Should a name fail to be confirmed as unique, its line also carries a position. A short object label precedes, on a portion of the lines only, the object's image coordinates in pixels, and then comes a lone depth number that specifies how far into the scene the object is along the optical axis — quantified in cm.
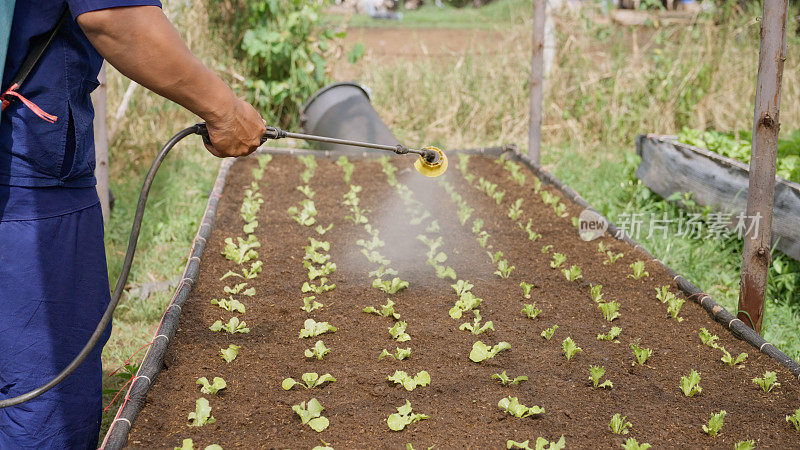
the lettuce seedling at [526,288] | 316
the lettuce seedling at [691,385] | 234
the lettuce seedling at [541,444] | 198
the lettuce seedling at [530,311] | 294
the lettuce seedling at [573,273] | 333
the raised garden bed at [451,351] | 215
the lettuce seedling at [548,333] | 274
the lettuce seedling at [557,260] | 347
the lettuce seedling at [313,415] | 212
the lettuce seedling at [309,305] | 296
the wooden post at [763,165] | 272
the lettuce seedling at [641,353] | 256
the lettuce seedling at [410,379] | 237
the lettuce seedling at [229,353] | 251
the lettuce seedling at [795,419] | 216
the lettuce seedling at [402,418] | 212
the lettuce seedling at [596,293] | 312
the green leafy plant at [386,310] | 292
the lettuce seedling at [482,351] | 256
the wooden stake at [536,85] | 509
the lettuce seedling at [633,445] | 198
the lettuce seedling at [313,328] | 274
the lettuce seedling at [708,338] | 271
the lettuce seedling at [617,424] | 213
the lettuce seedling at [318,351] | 256
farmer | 172
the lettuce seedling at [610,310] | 291
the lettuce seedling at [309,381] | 235
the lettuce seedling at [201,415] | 212
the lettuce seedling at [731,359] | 254
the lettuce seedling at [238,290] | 310
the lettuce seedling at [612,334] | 275
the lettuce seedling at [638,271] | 336
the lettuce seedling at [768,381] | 238
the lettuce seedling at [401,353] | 256
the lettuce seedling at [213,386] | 229
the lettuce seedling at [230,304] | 294
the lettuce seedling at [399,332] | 271
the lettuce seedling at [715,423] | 211
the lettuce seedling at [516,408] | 220
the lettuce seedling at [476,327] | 279
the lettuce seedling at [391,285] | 317
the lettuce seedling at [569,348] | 258
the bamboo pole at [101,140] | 393
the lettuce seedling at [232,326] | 274
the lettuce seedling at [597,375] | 238
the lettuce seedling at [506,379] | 238
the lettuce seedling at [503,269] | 338
